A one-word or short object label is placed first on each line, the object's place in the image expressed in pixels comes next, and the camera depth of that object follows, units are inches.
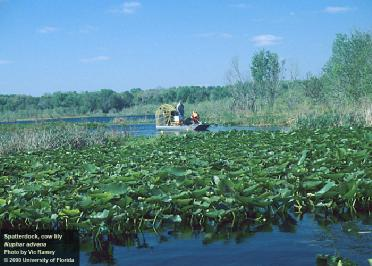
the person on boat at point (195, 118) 1204.0
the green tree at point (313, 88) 1760.0
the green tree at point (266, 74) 2050.9
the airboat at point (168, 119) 1224.3
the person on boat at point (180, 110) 1268.2
